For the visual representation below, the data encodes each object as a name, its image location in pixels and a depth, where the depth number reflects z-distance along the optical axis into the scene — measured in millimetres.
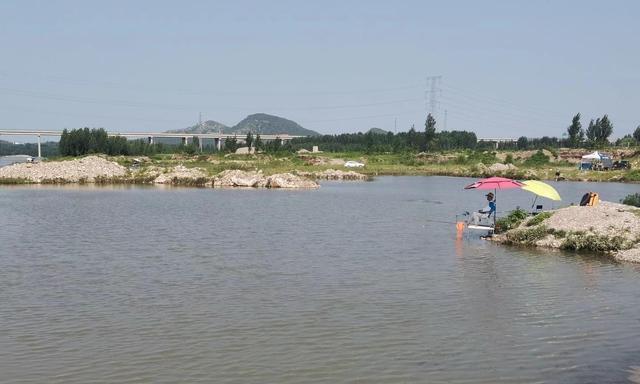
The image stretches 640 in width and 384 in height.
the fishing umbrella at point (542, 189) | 32969
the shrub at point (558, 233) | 31078
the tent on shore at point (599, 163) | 114344
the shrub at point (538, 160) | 128775
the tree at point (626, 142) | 171975
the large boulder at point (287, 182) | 78938
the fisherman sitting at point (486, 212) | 35969
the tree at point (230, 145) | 172262
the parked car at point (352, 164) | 131125
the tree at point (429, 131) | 178725
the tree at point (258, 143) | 175950
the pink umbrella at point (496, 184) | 34259
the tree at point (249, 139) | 180762
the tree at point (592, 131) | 170750
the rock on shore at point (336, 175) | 102500
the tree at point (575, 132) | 174875
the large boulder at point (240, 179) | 80406
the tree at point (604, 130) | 166625
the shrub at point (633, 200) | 41666
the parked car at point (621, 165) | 111125
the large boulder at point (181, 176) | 83562
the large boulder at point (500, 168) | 111375
